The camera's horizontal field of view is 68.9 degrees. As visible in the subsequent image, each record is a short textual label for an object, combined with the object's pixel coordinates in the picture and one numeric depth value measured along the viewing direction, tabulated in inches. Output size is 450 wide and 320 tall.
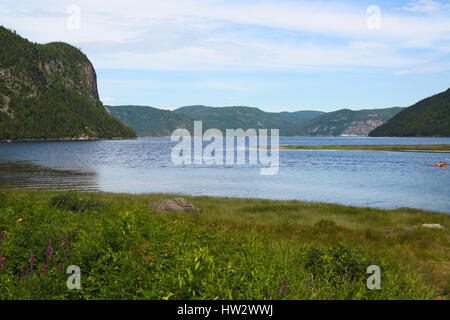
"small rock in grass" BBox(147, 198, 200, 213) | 792.3
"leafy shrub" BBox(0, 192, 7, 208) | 525.1
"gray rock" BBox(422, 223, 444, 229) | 707.1
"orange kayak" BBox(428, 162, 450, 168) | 2628.0
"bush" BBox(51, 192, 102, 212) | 687.1
